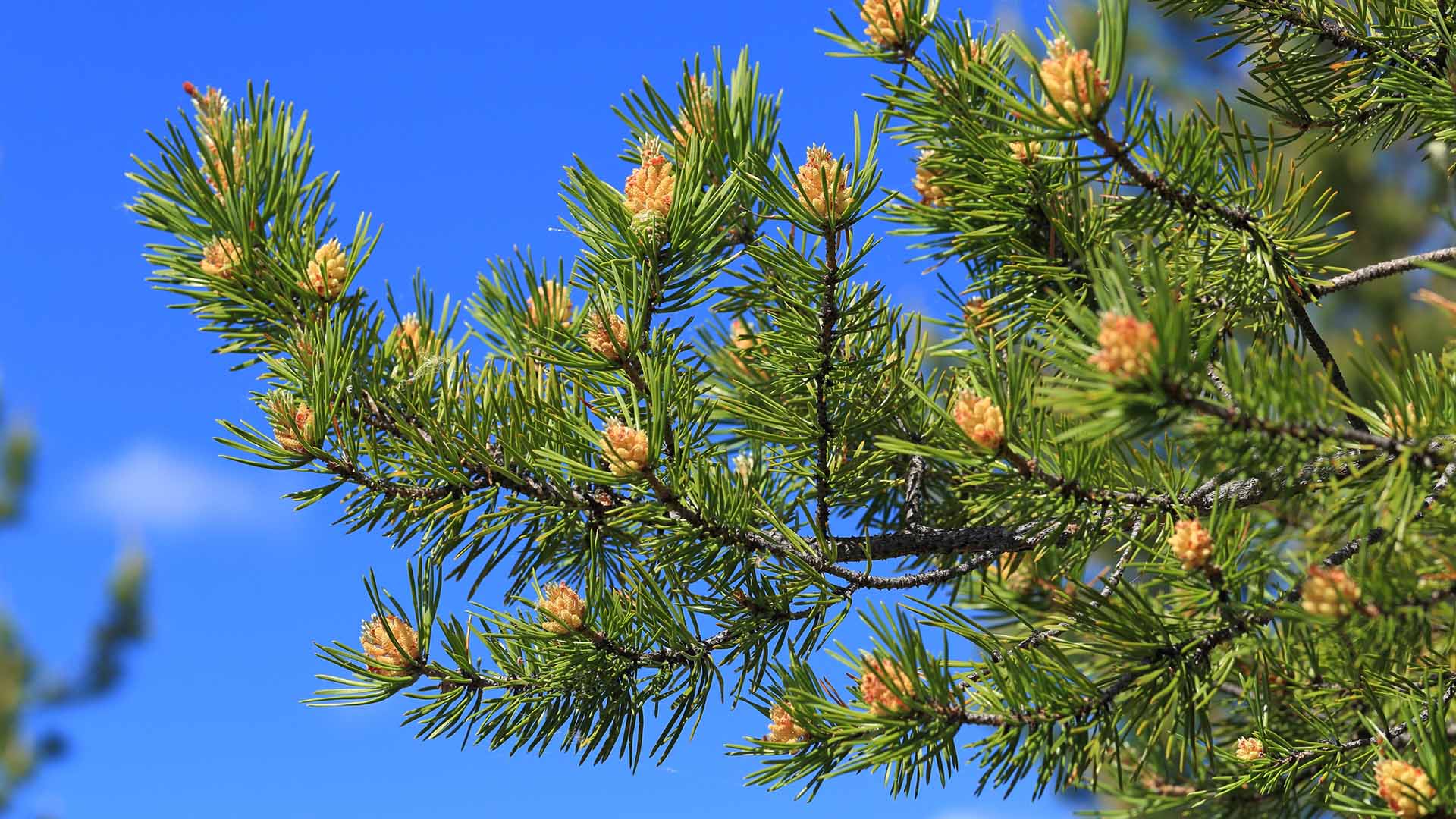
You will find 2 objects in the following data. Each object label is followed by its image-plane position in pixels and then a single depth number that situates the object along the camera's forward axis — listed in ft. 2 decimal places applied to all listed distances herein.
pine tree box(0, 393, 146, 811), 27.43
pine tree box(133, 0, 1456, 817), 4.46
